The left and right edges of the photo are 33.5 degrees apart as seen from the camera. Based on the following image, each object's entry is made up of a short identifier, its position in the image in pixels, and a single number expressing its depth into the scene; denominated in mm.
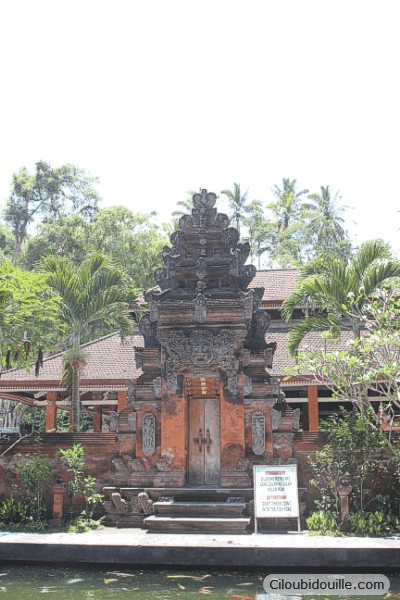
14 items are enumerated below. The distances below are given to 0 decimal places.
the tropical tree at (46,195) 41906
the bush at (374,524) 12078
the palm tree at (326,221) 44812
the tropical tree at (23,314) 13711
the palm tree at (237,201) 47469
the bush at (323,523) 12348
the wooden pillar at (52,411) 19531
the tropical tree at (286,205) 49156
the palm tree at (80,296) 15617
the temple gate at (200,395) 13906
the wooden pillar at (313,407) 17719
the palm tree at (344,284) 14422
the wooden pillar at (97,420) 24359
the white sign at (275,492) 12172
